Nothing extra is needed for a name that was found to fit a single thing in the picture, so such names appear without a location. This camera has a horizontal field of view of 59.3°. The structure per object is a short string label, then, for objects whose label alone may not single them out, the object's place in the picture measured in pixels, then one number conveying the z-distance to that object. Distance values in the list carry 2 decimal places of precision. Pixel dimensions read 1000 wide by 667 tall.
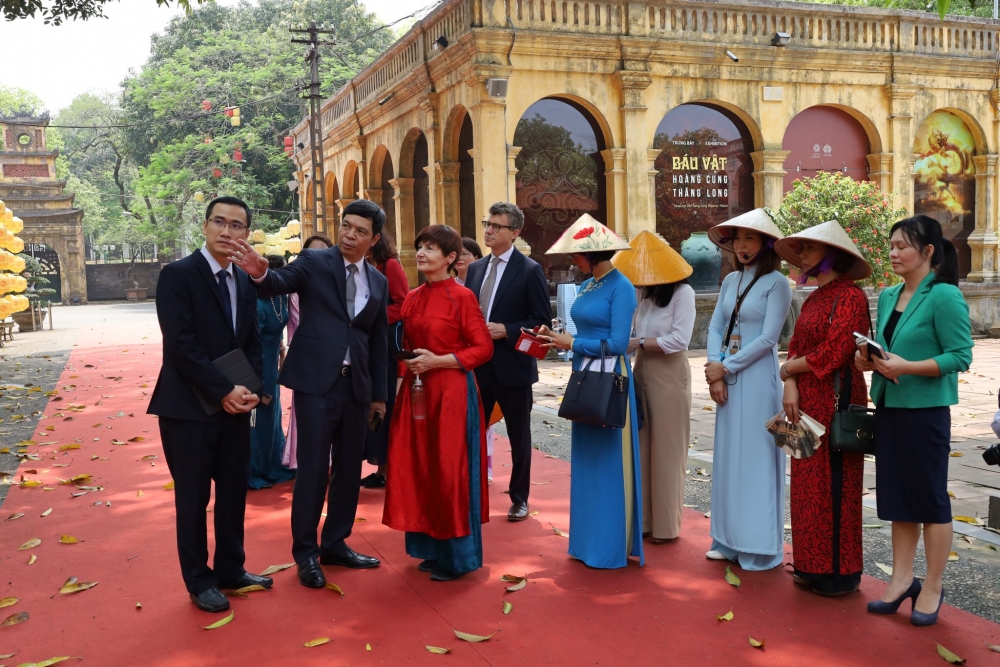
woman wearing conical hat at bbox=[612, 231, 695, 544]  5.06
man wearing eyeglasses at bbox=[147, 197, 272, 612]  4.02
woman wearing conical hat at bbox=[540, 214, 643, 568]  4.68
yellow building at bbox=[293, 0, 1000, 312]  14.85
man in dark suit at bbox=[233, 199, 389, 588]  4.49
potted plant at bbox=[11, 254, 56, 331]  25.70
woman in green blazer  3.78
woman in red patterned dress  4.13
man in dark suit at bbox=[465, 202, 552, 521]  5.69
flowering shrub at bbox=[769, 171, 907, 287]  13.83
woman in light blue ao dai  4.57
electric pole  22.56
